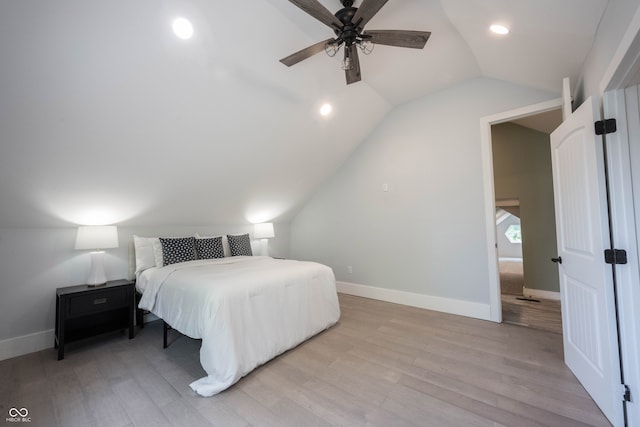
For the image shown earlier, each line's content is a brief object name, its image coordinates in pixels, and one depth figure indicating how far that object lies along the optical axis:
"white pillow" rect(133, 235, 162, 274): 2.92
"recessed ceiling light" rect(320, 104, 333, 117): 3.07
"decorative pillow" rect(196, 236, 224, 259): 3.37
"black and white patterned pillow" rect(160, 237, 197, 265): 3.00
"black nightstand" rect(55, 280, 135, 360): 2.31
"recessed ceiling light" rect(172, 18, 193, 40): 1.77
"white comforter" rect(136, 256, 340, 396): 1.84
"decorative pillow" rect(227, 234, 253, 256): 3.78
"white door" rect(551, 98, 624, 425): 1.45
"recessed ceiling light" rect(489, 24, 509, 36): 1.89
